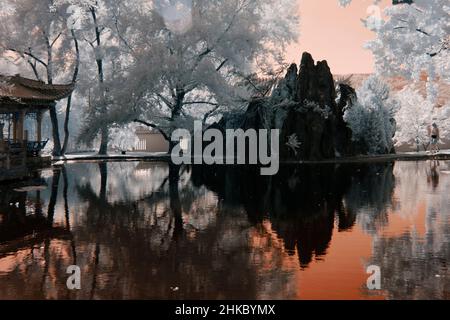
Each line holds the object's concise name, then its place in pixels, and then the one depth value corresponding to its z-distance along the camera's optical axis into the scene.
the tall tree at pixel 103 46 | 45.19
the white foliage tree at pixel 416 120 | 56.28
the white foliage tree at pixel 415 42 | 30.54
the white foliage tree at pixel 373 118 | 42.97
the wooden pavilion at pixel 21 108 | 24.20
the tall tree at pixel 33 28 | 46.38
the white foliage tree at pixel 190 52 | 43.94
